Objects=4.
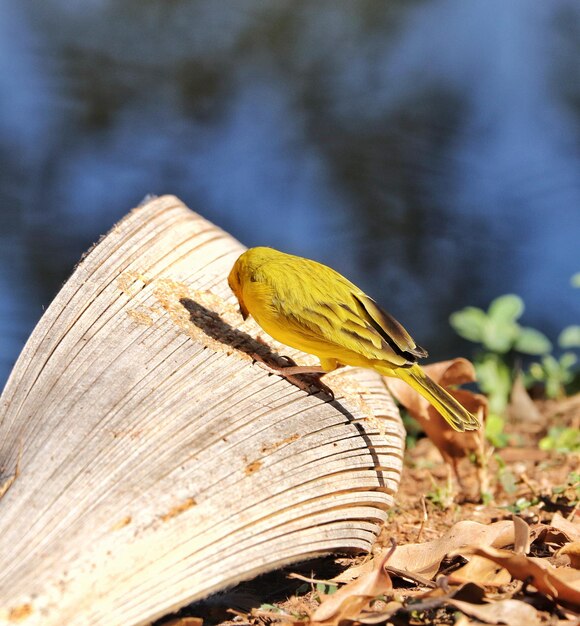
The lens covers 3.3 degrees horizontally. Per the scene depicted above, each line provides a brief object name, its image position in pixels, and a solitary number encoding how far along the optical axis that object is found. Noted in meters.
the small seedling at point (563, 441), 4.58
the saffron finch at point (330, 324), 4.45
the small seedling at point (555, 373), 4.70
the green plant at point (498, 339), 4.69
